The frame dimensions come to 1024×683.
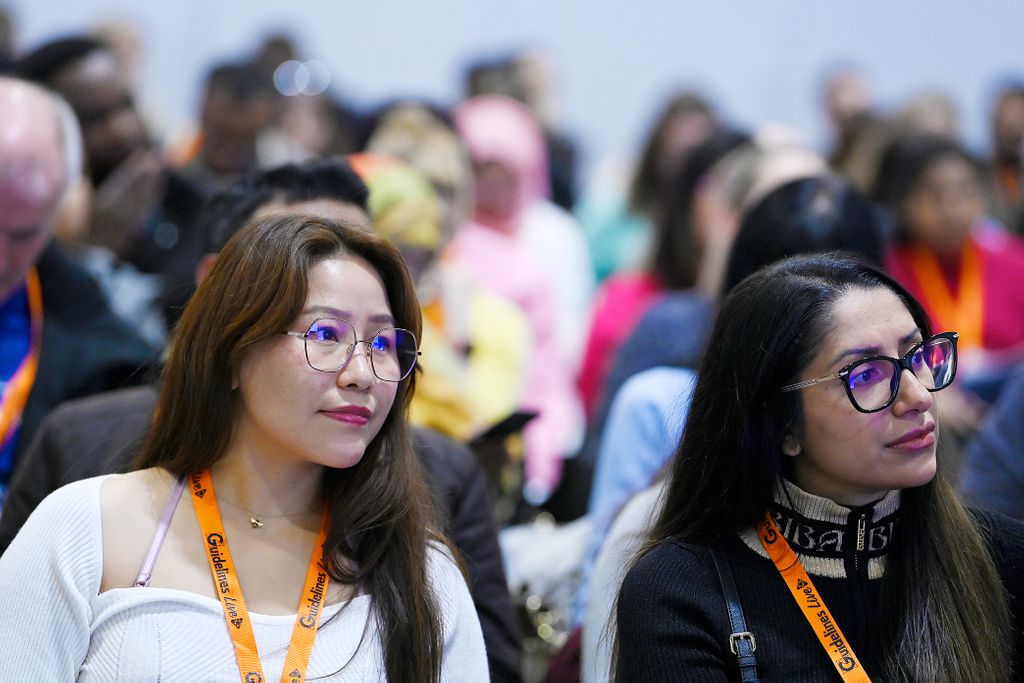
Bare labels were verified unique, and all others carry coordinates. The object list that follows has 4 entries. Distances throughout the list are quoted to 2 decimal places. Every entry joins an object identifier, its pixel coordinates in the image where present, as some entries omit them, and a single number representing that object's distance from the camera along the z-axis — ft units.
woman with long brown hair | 13.48
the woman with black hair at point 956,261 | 34.14
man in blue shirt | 21.79
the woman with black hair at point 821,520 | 14.66
